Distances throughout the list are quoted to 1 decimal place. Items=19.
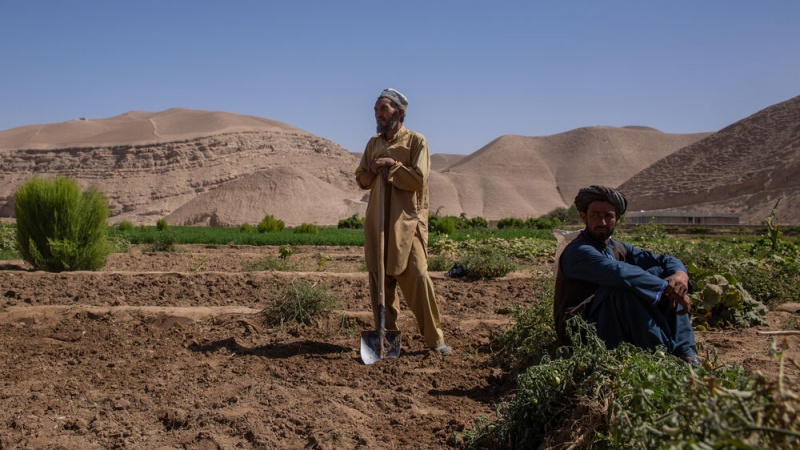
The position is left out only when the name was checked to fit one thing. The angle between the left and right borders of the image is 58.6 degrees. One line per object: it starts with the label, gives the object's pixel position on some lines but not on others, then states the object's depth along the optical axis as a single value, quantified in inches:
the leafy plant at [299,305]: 223.1
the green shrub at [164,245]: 563.2
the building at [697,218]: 1491.1
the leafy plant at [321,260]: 390.4
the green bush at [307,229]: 886.7
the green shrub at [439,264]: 389.7
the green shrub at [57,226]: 364.2
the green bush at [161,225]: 960.6
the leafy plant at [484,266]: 328.5
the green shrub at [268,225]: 879.1
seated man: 134.0
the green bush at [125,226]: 959.0
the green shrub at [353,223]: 1117.1
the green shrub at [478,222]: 1002.1
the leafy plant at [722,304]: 208.8
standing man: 189.8
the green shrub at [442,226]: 765.9
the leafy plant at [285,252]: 418.0
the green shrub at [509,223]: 1079.2
